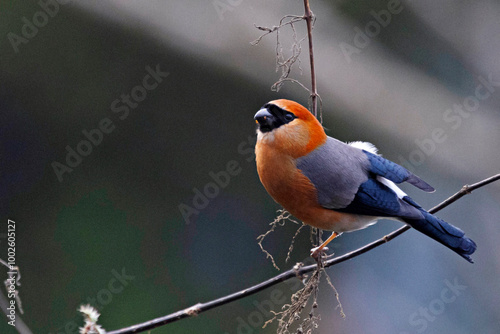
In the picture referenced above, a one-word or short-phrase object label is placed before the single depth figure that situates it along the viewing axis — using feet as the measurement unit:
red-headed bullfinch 16.43
